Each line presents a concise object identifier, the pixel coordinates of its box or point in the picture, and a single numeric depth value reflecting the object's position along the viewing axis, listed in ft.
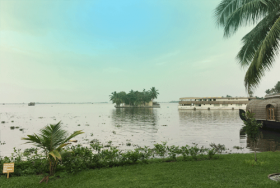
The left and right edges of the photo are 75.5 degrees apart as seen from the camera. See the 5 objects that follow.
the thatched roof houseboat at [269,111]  65.87
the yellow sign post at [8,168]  20.26
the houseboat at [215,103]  245.24
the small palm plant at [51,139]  20.61
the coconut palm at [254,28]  21.41
